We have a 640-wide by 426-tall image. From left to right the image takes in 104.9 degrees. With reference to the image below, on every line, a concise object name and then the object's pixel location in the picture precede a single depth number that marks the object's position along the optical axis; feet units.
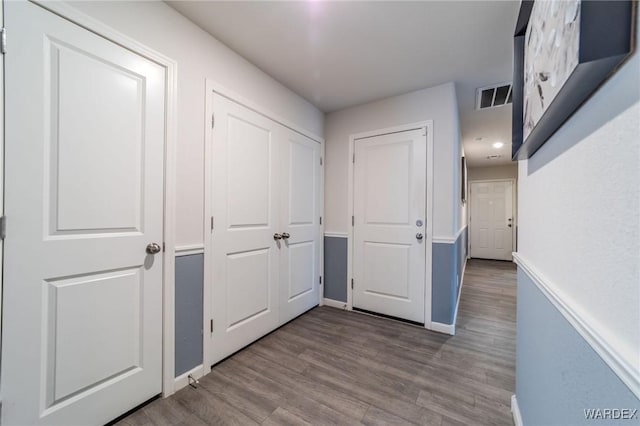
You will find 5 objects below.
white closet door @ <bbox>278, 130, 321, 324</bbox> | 8.11
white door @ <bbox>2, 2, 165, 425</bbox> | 3.41
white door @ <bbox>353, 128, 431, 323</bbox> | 8.27
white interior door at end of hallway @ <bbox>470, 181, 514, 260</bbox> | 19.31
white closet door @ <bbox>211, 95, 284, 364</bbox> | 6.03
